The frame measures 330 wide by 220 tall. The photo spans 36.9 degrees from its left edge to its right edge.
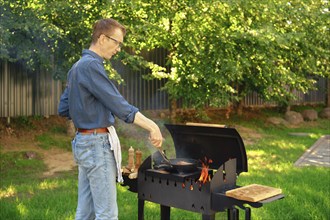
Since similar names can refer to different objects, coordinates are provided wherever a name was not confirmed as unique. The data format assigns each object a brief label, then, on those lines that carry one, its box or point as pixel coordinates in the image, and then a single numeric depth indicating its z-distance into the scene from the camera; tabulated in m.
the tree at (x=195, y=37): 9.05
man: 4.03
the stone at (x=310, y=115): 21.64
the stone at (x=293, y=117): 20.28
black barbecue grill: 4.53
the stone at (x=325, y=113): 22.80
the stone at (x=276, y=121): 19.59
